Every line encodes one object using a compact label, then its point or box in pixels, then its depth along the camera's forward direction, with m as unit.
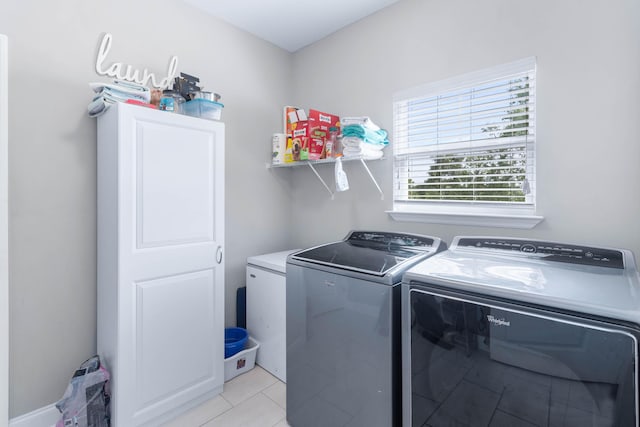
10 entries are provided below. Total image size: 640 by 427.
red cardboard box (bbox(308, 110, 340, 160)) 2.42
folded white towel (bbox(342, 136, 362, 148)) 2.14
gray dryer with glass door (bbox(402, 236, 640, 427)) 0.94
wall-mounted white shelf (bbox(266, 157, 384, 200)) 2.22
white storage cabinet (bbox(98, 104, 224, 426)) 1.69
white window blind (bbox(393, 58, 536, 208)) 1.78
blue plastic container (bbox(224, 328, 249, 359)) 2.29
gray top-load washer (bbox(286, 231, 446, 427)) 1.39
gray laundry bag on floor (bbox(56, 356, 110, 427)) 1.62
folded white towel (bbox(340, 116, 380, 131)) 2.13
